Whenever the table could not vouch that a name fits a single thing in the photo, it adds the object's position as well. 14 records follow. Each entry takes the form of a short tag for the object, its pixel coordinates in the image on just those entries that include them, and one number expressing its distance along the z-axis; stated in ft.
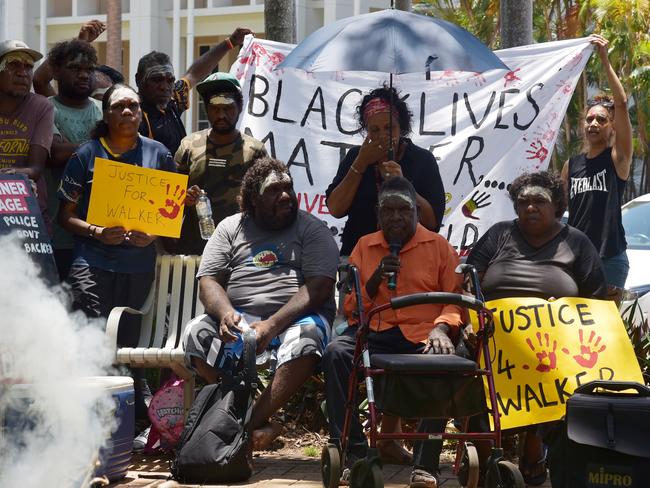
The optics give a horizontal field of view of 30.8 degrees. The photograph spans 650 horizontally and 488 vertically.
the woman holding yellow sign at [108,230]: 23.07
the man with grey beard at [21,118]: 23.03
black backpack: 20.17
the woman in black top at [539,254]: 21.31
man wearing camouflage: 24.54
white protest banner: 27.58
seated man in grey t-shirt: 21.29
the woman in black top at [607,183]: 24.27
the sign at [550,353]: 20.10
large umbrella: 22.91
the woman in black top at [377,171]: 22.68
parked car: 33.04
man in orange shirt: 20.15
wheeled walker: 17.97
